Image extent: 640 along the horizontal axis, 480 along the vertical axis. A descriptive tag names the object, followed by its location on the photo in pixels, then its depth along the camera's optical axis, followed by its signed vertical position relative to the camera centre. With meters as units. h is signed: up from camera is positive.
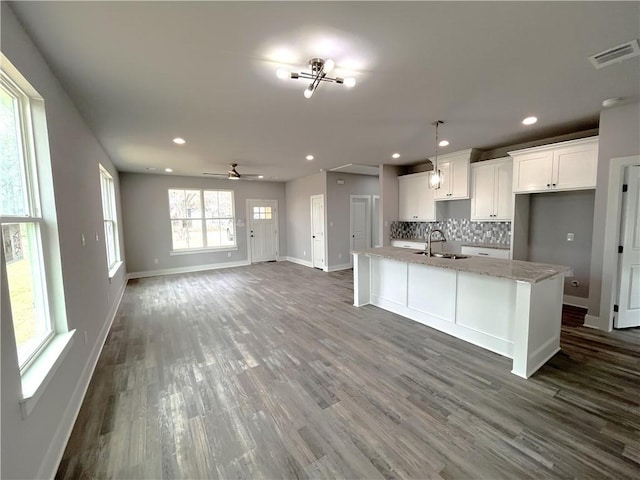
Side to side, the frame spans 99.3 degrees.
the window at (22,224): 1.58 +0.00
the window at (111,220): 4.72 +0.06
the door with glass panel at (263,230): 8.42 -0.29
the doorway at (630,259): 3.14 -0.54
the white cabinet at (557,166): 3.63 +0.69
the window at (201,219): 7.37 +0.07
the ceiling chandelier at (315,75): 2.10 +1.14
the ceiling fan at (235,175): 5.88 +1.19
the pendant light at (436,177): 3.47 +0.51
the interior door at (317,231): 7.39 -0.32
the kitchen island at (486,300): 2.49 -0.95
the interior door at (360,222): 7.71 -0.10
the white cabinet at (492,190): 4.60 +0.45
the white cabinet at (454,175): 5.08 +0.80
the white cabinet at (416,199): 5.81 +0.41
